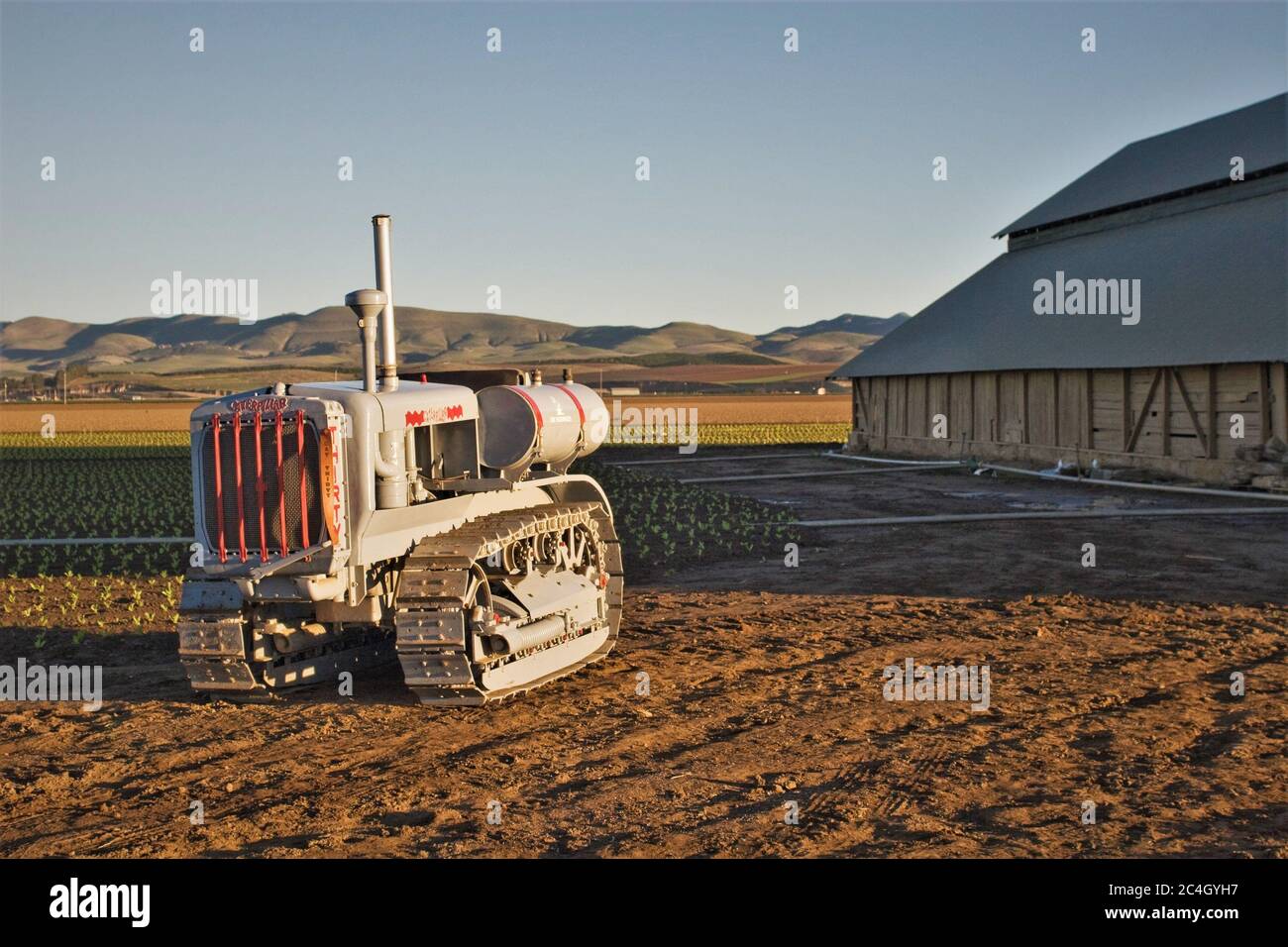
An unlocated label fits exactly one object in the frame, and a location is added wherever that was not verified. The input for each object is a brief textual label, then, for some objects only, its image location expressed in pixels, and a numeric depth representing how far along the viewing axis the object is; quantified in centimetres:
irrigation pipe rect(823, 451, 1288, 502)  2328
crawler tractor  831
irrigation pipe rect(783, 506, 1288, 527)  2098
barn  2605
